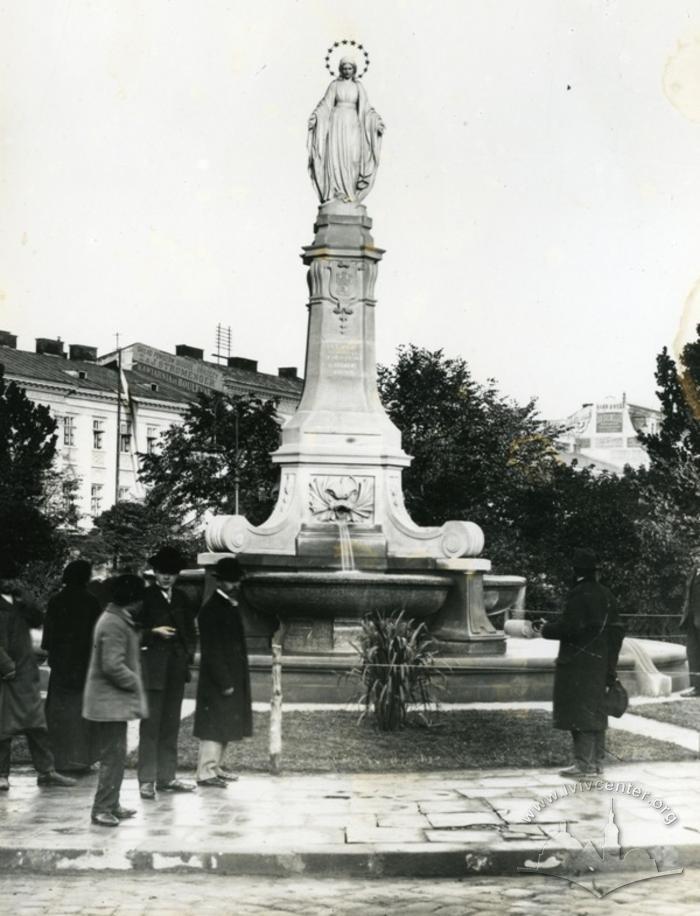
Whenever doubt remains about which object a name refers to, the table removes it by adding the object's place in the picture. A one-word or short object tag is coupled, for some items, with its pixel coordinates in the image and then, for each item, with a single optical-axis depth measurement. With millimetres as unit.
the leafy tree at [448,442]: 45906
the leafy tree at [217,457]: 45106
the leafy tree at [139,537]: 51656
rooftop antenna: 86438
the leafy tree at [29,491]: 44719
